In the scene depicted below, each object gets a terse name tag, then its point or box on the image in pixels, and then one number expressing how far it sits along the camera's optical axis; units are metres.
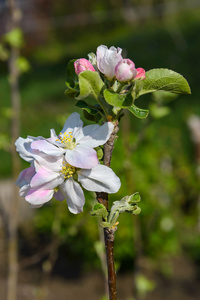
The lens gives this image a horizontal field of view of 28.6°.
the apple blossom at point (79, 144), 0.57
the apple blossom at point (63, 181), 0.57
